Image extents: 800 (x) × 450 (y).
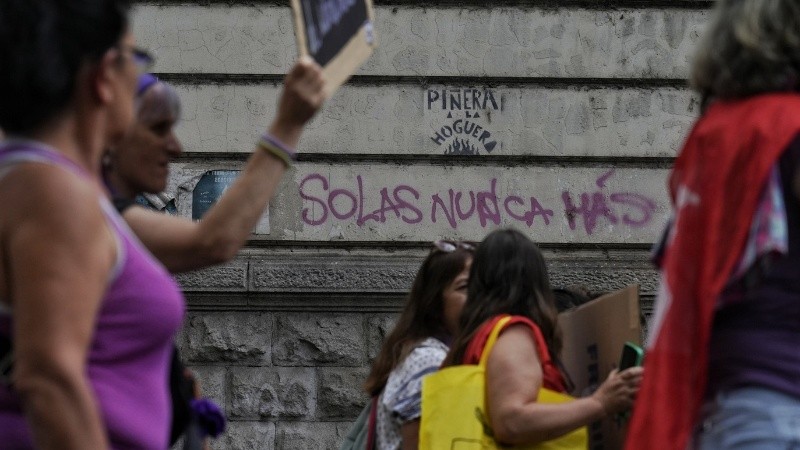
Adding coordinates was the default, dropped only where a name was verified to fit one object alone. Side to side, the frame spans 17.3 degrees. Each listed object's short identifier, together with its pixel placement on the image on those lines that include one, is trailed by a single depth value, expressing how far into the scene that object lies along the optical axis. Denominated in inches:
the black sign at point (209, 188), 584.8
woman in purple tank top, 142.7
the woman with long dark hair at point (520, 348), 274.2
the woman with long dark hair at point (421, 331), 330.9
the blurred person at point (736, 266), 176.3
